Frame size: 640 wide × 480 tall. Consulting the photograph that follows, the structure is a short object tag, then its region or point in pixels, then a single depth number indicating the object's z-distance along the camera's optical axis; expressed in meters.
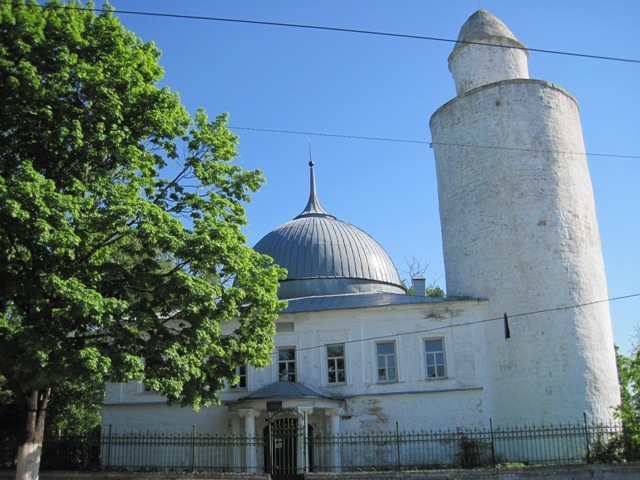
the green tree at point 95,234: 13.13
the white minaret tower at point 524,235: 22.06
